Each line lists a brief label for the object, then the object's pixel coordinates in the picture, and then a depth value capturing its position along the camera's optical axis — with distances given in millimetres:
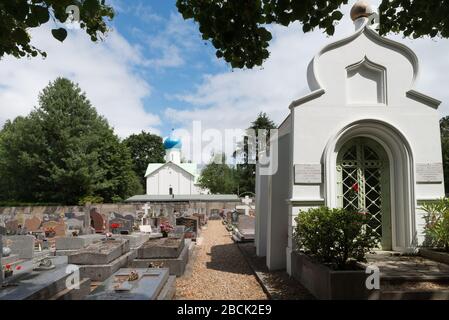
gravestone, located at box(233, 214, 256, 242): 18811
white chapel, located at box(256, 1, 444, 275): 9195
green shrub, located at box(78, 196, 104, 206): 43125
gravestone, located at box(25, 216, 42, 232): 19181
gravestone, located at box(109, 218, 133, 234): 17962
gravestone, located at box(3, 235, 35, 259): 10750
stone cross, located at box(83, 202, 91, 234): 17783
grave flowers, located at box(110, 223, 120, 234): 17658
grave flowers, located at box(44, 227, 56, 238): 16656
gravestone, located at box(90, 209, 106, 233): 19656
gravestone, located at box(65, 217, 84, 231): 18969
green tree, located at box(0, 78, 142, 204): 43656
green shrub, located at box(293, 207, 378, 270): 6559
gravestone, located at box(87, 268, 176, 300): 5793
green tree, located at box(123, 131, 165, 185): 76438
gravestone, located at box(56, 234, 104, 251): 11836
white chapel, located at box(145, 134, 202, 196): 61500
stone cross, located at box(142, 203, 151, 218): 28362
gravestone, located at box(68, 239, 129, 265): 9062
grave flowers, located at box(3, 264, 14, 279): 7176
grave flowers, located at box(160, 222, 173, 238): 12719
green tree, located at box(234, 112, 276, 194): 53875
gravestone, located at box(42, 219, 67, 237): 17028
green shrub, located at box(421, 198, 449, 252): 8781
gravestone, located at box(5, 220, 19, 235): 18531
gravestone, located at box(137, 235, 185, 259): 9766
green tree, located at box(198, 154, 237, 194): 63719
